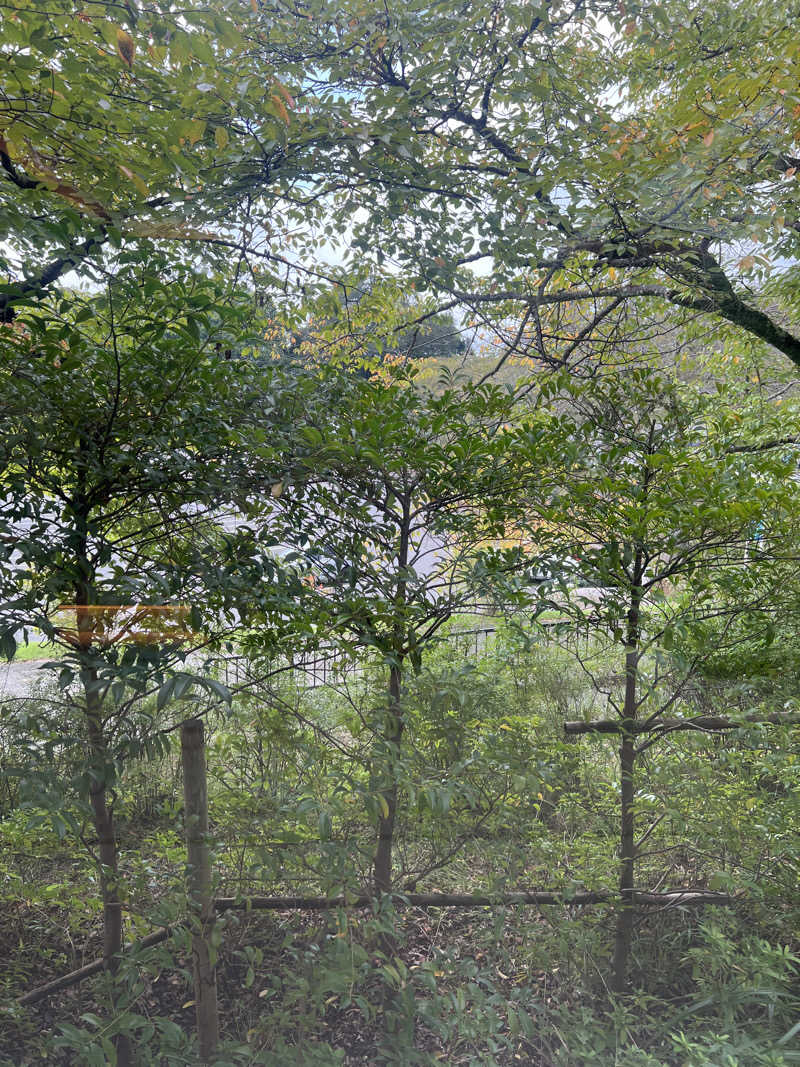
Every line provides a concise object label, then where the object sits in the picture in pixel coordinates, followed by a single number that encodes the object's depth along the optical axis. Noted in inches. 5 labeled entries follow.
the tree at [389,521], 53.3
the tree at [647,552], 58.3
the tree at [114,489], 46.3
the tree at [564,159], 76.0
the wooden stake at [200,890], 48.9
